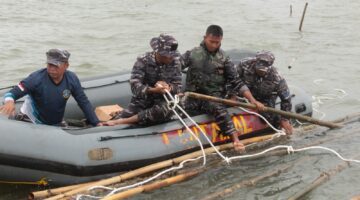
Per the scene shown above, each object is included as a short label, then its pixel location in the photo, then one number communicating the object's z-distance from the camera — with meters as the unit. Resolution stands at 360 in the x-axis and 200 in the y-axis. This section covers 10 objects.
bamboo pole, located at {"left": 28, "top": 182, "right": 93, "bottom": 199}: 4.95
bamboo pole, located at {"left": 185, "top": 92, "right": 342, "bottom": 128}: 5.95
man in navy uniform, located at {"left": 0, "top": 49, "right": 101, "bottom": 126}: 5.20
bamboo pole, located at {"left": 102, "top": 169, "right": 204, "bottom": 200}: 4.91
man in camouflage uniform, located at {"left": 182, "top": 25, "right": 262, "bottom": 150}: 6.25
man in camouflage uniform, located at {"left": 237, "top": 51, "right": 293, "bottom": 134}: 6.46
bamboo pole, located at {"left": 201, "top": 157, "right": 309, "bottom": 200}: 5.12
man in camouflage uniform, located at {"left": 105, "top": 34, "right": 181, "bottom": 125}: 5.57
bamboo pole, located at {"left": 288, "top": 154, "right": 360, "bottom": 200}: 5.39
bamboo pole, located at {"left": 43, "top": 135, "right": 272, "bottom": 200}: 5.02
